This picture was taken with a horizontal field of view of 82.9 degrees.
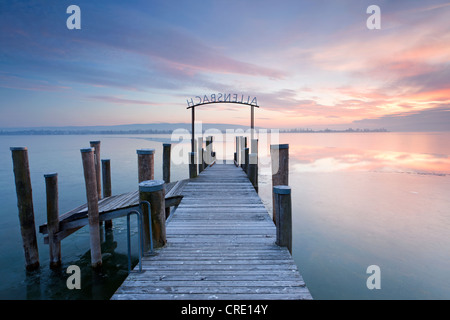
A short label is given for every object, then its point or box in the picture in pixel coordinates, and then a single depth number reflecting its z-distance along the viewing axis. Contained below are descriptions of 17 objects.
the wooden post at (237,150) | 14.46
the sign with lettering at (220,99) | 12.98
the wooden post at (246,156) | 11.30
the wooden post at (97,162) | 9.75
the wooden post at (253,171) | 9.77
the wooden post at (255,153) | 9.80
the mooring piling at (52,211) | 7.20
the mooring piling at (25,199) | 6.90
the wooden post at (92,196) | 6.69
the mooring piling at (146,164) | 5.18
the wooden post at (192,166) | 10.48
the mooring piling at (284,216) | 4.35
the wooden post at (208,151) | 12.71
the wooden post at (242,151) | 12.45
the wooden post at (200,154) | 11.16
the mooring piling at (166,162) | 10.59
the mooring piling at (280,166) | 6.78
